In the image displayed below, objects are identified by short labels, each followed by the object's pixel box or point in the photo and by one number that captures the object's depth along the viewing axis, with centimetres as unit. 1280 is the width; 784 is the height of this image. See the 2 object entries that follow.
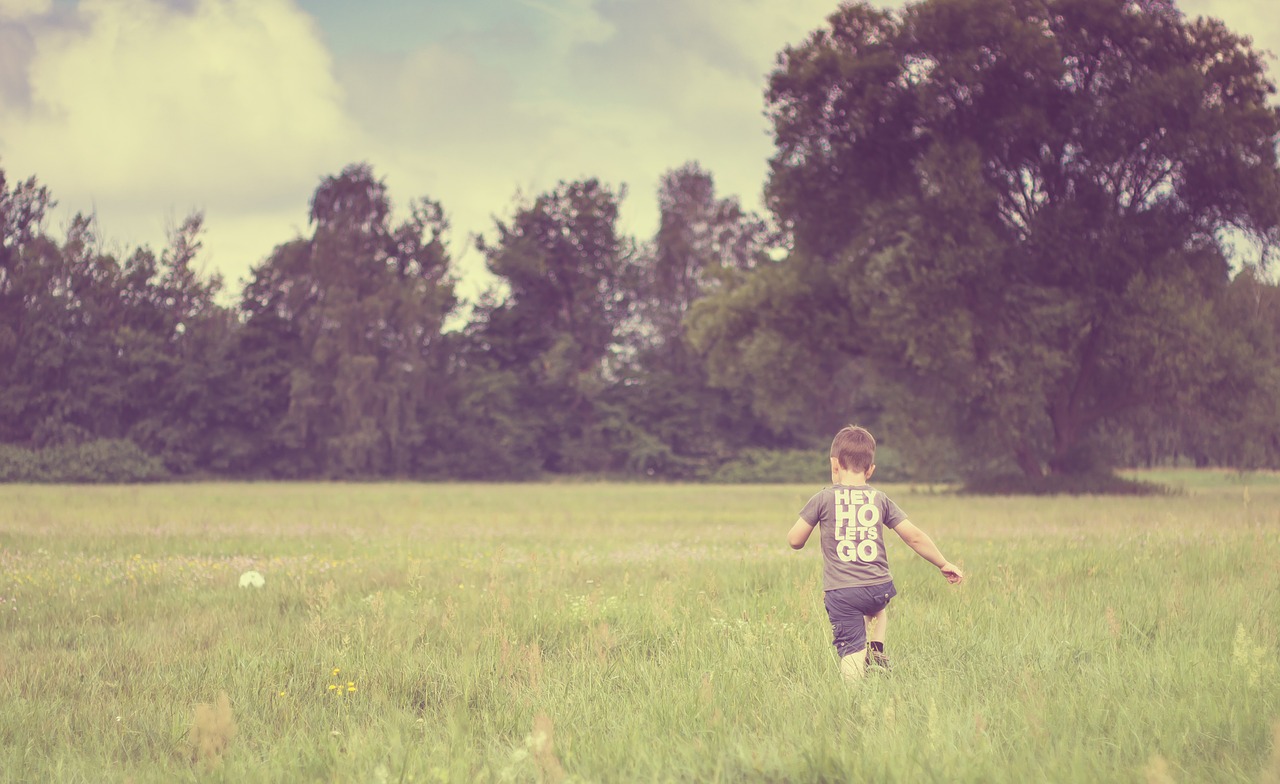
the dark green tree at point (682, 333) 6419
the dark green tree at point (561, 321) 6284
